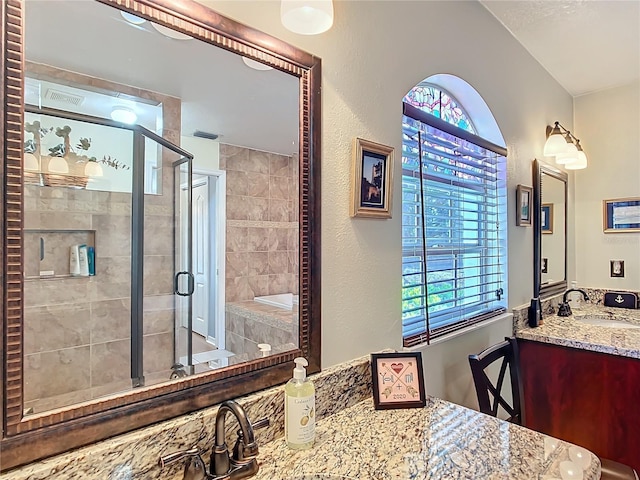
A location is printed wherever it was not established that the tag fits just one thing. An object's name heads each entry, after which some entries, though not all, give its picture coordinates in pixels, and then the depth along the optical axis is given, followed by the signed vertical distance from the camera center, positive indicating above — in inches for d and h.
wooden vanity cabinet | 74.9 -31.7
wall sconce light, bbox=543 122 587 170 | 99.0 +23.9
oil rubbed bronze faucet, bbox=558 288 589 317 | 105.3 -18.1
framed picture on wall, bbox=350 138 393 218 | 50.2 +8.5
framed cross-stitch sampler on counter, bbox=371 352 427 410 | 47.8 -17.3
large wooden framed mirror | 28.0 +2.6
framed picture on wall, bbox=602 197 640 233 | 115.4 +8.3
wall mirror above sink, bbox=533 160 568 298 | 100.7 +3.7
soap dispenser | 38.3 -16.8
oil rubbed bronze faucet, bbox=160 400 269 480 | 31.6 -17.8
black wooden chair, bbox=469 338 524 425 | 60.1 -22.4
